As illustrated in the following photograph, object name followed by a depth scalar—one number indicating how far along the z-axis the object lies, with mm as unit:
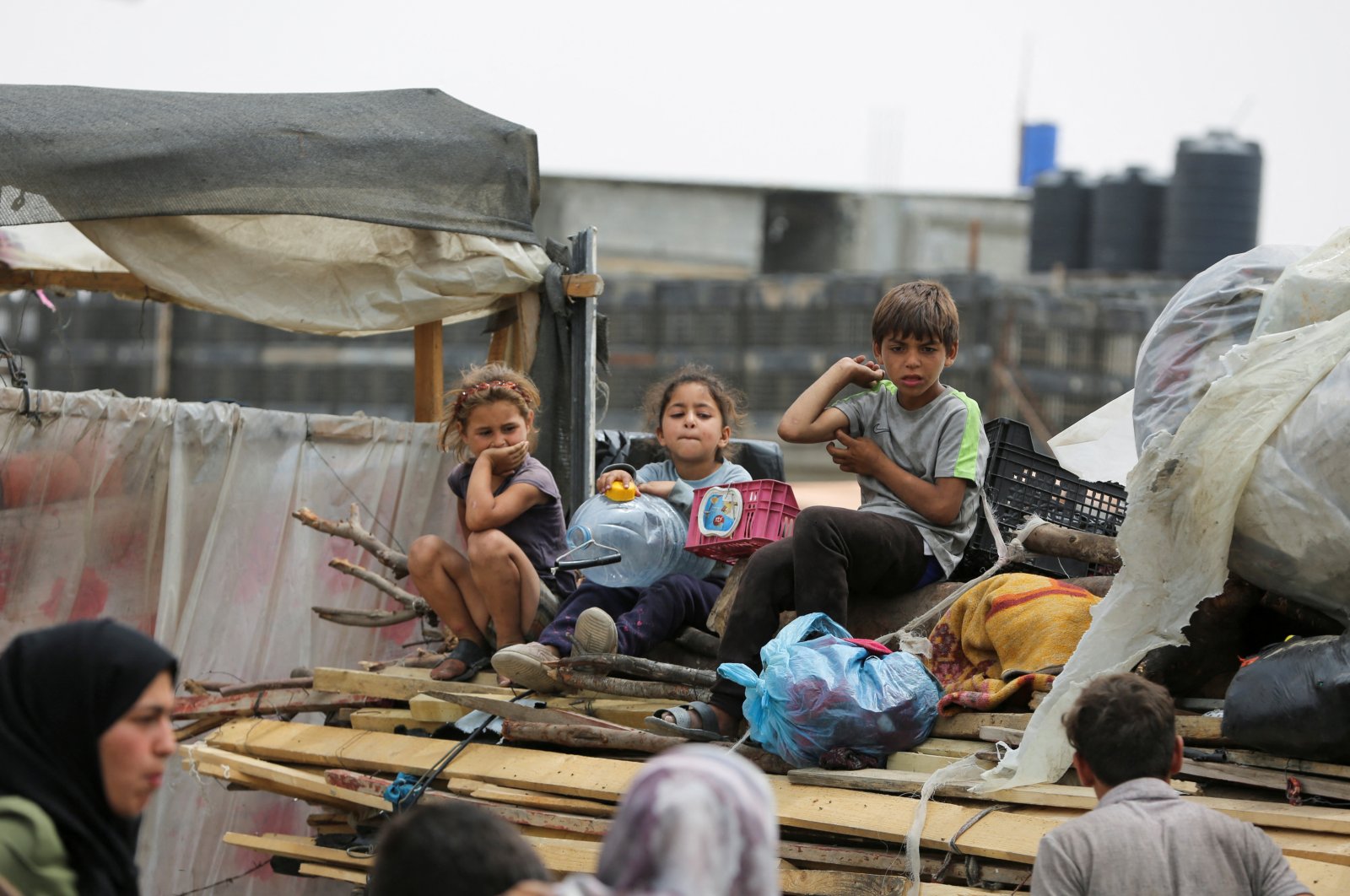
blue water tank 39062
